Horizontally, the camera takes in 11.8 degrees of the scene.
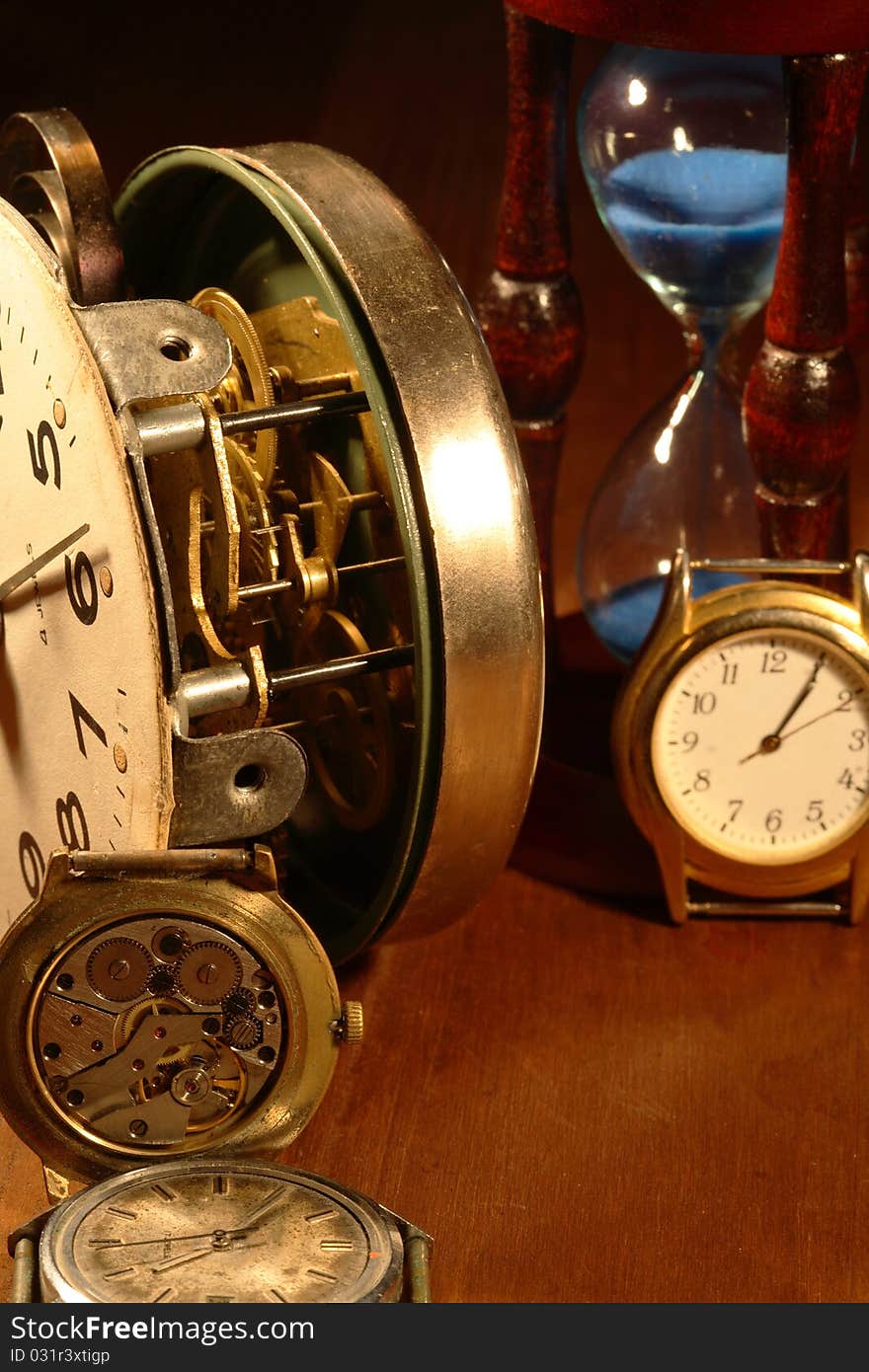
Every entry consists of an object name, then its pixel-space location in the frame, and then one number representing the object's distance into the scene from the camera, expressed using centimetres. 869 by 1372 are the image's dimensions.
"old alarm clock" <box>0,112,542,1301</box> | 38
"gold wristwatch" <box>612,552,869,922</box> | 44
